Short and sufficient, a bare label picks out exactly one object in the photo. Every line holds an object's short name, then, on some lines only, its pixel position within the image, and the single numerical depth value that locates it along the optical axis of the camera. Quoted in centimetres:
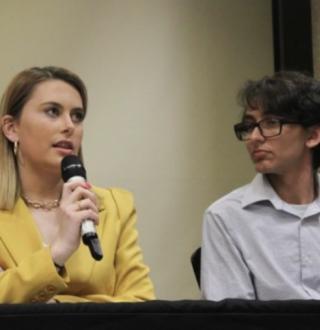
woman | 472
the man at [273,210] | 482
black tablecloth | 423
